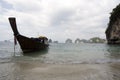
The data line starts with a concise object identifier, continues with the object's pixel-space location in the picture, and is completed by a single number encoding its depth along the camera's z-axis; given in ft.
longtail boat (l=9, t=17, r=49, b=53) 30.94
